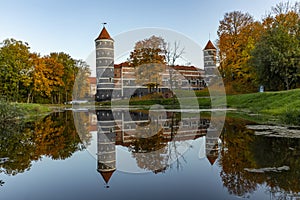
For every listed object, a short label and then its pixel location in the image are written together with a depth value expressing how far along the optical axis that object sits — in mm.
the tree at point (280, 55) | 23781
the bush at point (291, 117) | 10699
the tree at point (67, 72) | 48156
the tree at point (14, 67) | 34875
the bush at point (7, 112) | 13801
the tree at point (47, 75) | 38938
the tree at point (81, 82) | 50312
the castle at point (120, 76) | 45253
